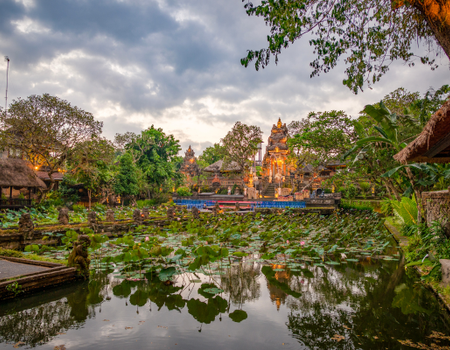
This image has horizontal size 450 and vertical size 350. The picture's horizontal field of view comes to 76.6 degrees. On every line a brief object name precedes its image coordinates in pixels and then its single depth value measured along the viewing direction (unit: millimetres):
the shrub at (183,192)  31031
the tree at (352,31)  5621
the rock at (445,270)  4145
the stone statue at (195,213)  15120
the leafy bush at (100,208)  18891
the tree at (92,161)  17828
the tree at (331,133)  13148
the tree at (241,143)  29062
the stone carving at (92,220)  10405
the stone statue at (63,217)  10820
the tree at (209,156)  59941
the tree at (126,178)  22984
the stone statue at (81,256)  5527
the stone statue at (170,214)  14516
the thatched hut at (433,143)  3858
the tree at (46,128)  16078
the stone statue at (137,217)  12335
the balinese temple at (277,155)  34438
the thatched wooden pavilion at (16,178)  16297
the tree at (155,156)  28006
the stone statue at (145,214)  13619
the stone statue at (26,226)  8680
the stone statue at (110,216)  12234
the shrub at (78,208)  18389
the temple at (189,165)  45334
